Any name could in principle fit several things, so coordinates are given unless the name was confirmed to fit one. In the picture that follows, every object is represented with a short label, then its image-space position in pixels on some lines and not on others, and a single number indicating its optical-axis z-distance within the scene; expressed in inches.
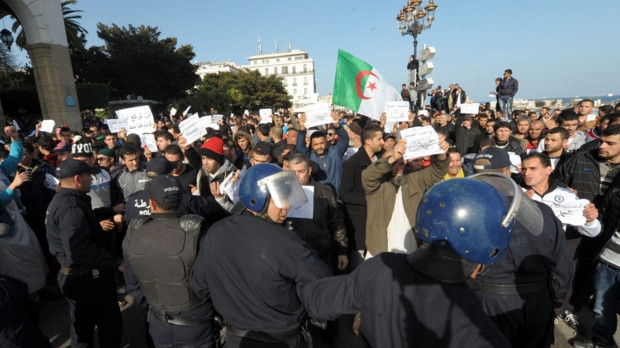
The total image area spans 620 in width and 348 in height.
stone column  604.4
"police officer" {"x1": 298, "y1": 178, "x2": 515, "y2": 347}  51.8
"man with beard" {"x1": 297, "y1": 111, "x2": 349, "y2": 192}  207.9
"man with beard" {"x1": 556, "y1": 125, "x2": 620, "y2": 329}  140.7
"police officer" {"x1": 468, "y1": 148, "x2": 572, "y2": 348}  88.7
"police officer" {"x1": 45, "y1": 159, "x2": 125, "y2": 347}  114.8
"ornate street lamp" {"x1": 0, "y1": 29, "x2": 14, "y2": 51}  455.2
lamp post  530.0
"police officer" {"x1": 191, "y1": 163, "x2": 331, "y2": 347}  73.1
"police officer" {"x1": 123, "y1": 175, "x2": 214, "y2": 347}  90.7
